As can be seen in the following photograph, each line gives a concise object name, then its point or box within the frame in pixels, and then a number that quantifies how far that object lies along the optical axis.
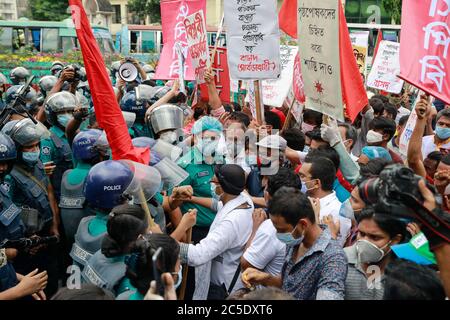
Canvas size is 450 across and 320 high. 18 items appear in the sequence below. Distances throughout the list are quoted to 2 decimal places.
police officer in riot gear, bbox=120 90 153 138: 7.00
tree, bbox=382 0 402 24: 32.28
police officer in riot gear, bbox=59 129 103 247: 4.39
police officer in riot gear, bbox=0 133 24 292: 3.54
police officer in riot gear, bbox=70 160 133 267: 3.47
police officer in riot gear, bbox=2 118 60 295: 4.60
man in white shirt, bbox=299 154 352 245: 4.05
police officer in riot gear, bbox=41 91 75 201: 5.97
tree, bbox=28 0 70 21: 44.34
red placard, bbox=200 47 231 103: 7.93
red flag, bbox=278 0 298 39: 7.38
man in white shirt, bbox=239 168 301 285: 3.56
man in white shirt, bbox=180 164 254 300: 3.78
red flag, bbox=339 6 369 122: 5.28
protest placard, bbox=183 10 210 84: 7.40
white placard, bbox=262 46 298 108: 8.23
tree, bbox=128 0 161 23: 42.38
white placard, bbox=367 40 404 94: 10.35
